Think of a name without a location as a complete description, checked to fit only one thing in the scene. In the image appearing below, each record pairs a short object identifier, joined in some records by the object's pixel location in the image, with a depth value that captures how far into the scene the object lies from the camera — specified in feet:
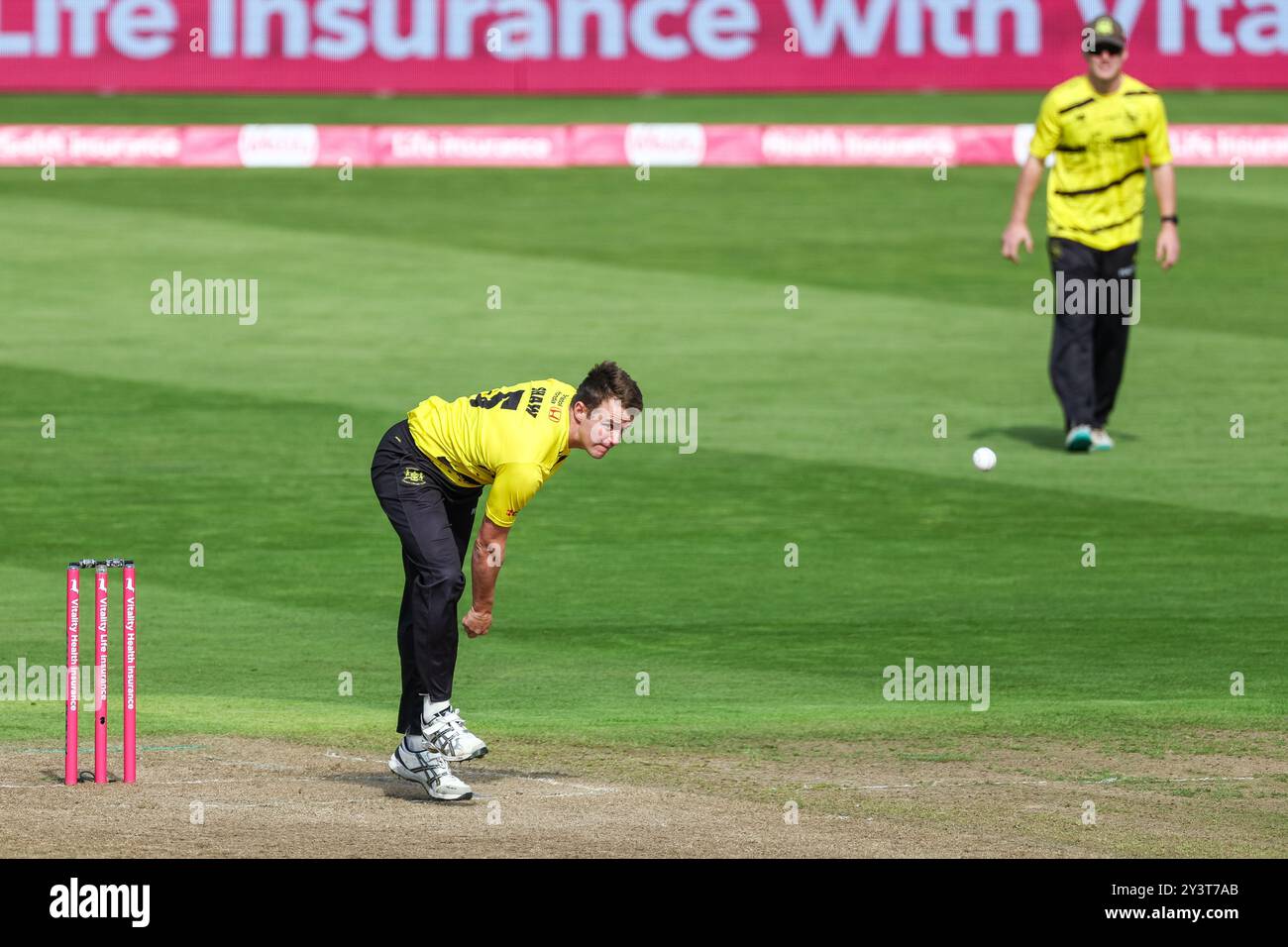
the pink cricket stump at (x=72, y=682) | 33.01
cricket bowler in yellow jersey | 32.76
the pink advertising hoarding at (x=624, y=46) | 107.96
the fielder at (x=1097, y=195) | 58.85
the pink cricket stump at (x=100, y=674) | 33.42
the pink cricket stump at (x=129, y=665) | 33.45
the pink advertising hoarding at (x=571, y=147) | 104.63
